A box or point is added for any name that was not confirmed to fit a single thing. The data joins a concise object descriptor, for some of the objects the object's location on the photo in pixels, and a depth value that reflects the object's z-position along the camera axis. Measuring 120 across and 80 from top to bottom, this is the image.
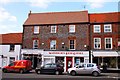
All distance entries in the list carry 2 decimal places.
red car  14.48
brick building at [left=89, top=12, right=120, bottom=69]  15.58
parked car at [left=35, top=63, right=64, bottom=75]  13.44
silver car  12.69
